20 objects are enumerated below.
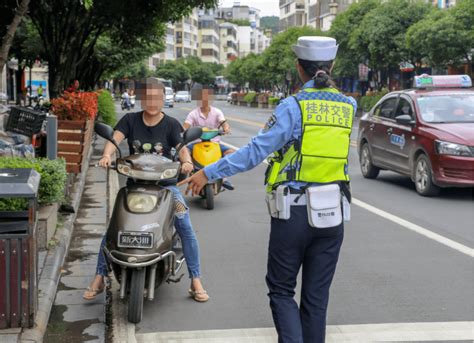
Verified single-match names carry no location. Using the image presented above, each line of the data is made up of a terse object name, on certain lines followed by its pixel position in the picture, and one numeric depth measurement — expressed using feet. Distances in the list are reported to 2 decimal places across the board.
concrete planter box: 22.81
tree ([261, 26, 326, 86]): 229.45
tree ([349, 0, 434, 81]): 148.36
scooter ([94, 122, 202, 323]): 16.92
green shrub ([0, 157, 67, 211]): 24.20
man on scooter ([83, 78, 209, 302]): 18.53
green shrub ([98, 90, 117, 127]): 73.82
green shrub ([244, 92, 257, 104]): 271.28
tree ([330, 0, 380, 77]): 173.99
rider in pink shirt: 33.78
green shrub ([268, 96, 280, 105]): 231.26
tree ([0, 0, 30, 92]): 30.12
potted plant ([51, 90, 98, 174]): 36.65
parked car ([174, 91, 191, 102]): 301.02
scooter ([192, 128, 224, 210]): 33.27
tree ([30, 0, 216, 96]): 64.54
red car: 35.94
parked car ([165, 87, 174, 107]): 214.32
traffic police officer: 13.23
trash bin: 15.44
